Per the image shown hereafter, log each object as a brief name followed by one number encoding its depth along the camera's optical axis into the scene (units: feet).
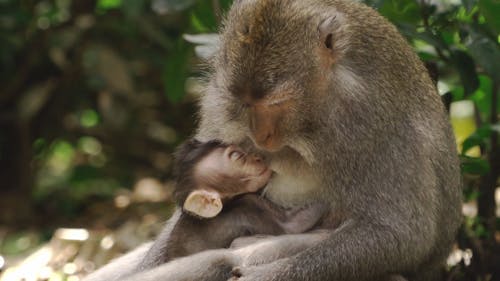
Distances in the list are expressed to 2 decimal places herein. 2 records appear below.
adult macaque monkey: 29.37
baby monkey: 32.63
